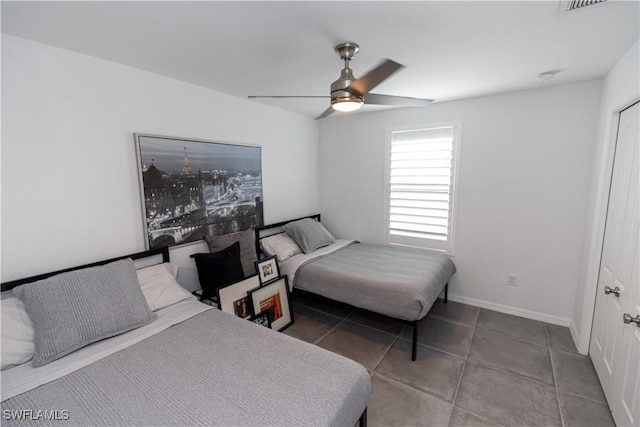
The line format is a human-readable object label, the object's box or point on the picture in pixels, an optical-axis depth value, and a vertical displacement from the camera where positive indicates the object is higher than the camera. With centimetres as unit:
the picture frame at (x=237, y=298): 240 -104
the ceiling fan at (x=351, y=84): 168 +59
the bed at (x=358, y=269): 243 -92
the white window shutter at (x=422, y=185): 331 -8
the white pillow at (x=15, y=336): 144 -82
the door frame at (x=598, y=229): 216 -41
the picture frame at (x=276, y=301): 262 -119
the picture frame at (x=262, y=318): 257 -130
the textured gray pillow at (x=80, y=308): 150 -74
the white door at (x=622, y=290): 158 -73
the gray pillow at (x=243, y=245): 275 -66
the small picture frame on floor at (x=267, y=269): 279 -92
